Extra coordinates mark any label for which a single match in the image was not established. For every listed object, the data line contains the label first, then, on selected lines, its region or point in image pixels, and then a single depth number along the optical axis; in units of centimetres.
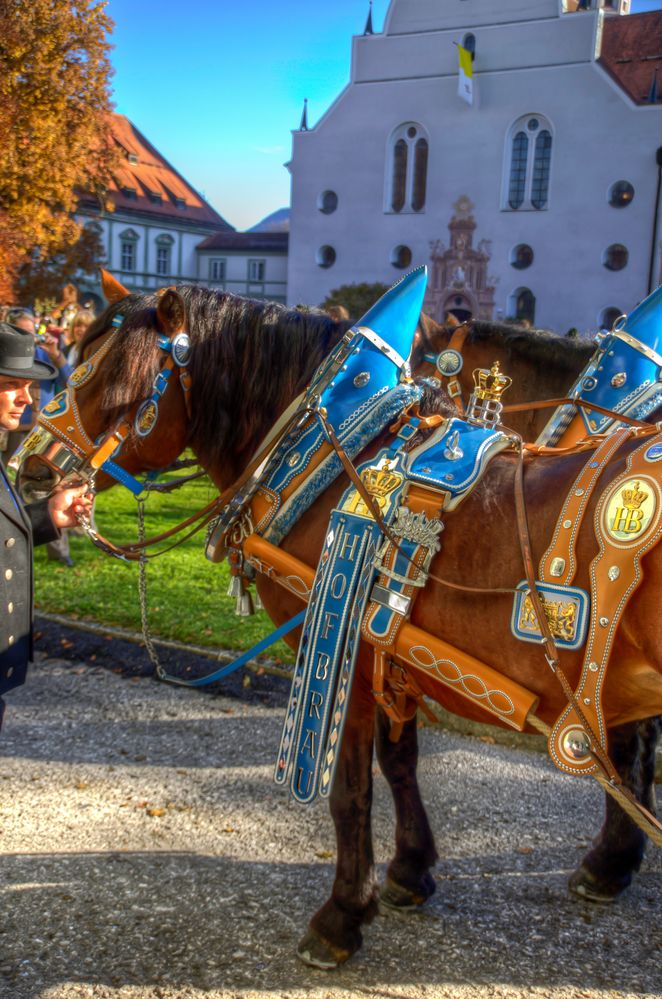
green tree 2735
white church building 2953
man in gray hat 300
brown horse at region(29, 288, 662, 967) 242
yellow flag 3116
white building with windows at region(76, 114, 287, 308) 4131
